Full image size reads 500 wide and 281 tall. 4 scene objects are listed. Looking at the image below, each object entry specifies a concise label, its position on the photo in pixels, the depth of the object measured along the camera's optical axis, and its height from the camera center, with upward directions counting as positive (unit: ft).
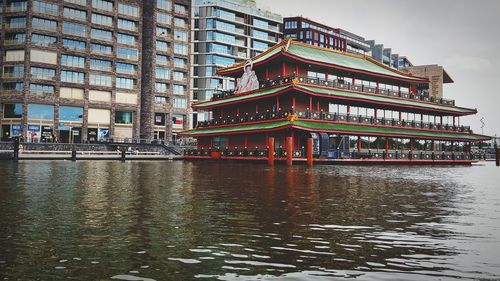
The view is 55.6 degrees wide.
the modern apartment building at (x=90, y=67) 264.93 +50.07
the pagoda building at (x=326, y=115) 167.84 +15.16
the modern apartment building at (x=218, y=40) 371.76 +89.44
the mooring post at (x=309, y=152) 151.74 -0.01
